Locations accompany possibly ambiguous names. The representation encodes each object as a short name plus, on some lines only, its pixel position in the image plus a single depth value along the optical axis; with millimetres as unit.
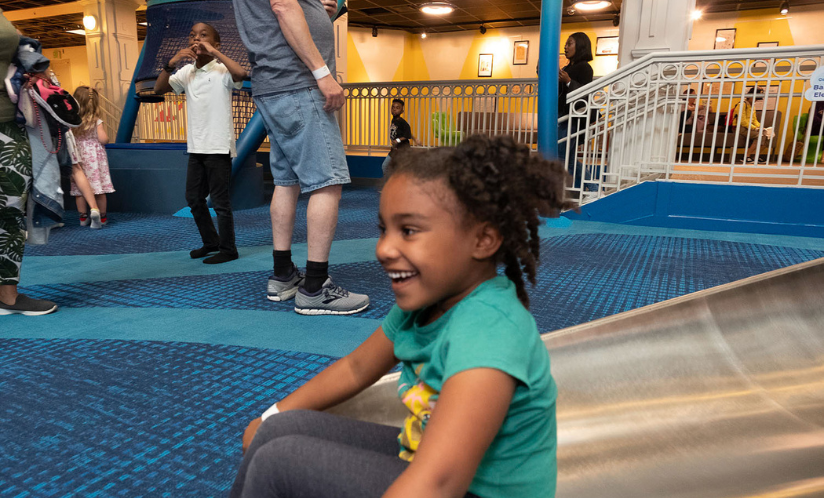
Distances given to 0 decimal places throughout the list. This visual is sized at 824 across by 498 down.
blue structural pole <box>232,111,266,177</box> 4883
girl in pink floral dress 4570
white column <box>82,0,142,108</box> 9281
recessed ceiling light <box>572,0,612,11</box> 10250
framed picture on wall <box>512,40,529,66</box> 13703
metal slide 1149
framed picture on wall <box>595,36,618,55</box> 12609
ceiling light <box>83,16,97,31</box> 9188
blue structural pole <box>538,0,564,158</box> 4133
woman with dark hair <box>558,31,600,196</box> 4969
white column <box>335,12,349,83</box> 8352
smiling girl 647
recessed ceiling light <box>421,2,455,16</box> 11070
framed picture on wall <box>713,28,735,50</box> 11539
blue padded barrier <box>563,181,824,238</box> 4160
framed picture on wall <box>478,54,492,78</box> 14250
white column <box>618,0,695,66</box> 4953
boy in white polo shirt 3141
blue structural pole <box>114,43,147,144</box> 5742
